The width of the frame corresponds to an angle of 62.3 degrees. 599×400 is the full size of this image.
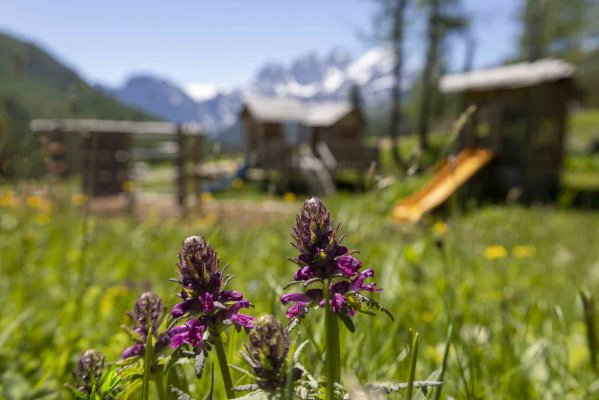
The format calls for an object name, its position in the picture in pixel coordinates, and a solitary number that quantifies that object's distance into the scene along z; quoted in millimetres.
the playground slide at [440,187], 11093
